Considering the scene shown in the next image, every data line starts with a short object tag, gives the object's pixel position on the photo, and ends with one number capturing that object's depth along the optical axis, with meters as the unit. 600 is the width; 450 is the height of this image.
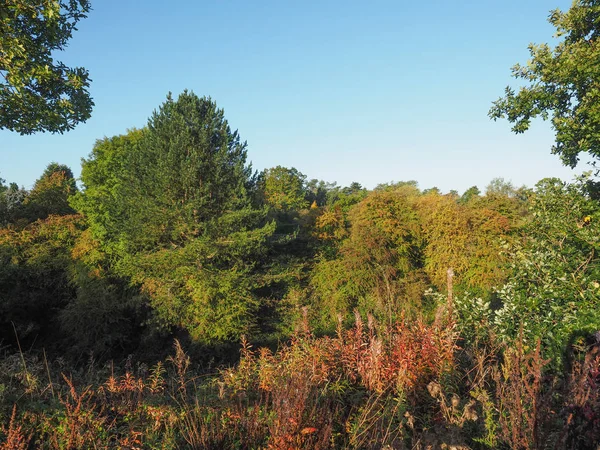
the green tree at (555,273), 3.88
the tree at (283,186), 34.16
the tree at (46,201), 25.08
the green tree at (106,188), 16.02
